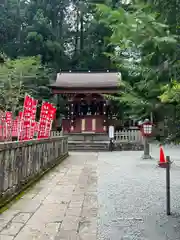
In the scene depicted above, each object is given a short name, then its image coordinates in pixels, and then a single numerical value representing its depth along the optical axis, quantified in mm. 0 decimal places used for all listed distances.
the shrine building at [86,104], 17781
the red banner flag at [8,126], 10950
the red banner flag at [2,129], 10286
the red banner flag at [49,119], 9169
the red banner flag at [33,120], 7293
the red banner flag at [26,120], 6676
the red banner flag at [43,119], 8680
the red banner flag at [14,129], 13699
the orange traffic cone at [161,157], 8547
